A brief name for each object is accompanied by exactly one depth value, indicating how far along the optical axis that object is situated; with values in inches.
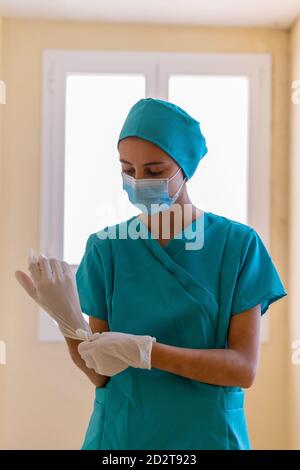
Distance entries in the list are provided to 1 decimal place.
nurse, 86.1
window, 156.3
